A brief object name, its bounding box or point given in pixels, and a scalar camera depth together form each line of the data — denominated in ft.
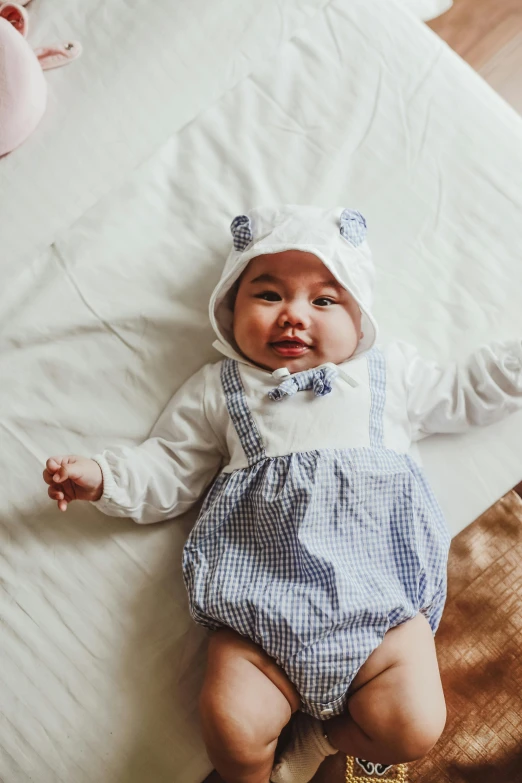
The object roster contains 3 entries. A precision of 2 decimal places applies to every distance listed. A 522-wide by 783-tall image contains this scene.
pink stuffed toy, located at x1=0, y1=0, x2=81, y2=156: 3.64
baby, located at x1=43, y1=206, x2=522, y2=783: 2.72
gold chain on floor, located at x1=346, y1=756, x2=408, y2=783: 3.44
